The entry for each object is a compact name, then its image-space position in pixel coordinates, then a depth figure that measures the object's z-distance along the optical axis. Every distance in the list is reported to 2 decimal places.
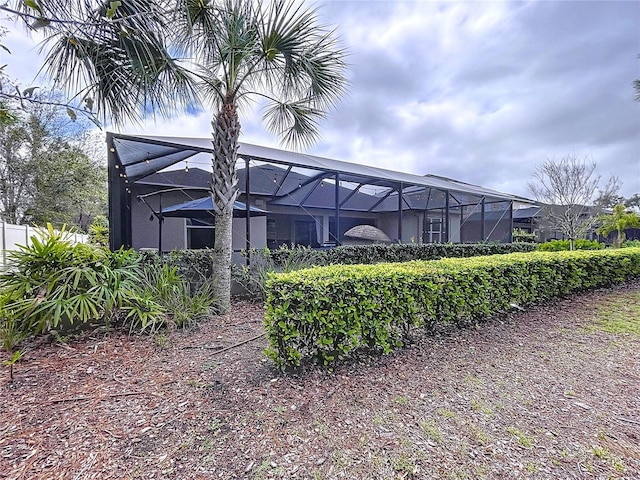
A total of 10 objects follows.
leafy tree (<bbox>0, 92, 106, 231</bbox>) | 11.11
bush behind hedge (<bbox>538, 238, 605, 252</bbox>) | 11.59
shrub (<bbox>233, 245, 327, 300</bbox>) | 5.80
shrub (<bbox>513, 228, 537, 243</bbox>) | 17.02
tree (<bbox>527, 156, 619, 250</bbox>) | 14.64
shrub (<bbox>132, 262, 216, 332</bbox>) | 4.09
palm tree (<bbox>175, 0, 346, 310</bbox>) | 4.07
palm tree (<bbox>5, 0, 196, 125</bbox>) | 2.93
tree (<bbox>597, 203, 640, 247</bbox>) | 14.16
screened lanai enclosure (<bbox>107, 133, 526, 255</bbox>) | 6.71
